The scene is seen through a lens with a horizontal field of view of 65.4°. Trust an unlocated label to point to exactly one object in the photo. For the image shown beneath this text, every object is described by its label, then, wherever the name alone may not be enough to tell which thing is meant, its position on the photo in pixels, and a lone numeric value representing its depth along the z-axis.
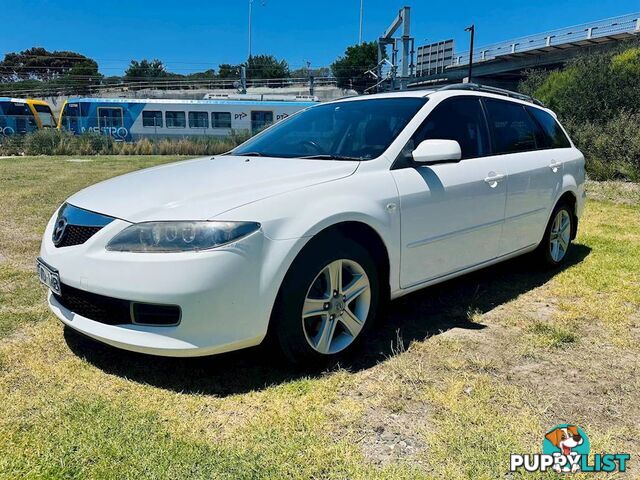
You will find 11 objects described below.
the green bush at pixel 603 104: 11.41
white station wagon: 2.42
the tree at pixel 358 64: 71.44
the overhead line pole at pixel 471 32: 43.25
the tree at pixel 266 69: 79.06
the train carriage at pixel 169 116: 26.62
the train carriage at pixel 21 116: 28.17
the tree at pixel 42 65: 78.06
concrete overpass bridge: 41.59
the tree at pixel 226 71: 82.56
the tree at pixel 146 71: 75.12
